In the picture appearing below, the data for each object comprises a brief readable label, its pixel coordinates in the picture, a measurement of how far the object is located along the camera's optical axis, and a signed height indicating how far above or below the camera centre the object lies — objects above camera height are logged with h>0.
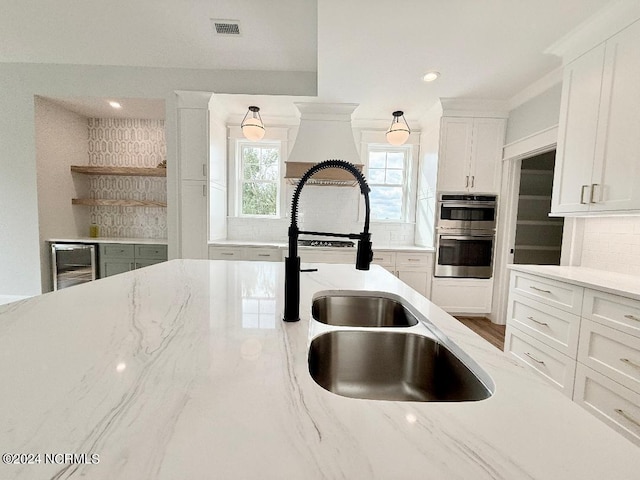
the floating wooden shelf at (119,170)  3.86 +0.61
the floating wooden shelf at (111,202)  3.90 +0.17
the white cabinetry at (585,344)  1.45 -0.70
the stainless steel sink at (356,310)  1.16 -0.37
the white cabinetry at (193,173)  3.34 +0.52
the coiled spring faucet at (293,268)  0.80 -0.14
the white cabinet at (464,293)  3.46 -0.83
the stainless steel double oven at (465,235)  3.41 -0.11
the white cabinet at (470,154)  3.36 +0.86
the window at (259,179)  4.13 +0.59
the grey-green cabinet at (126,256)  3.60 -0.53
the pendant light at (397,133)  3.38 +1.08
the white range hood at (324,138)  3.53 +1.05
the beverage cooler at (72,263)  3.57 -0.64
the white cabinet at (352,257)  3.46 -0.44
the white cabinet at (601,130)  1.74 +0.68
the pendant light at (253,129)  3.36 +1.07
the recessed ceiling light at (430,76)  2.72 +1.45
